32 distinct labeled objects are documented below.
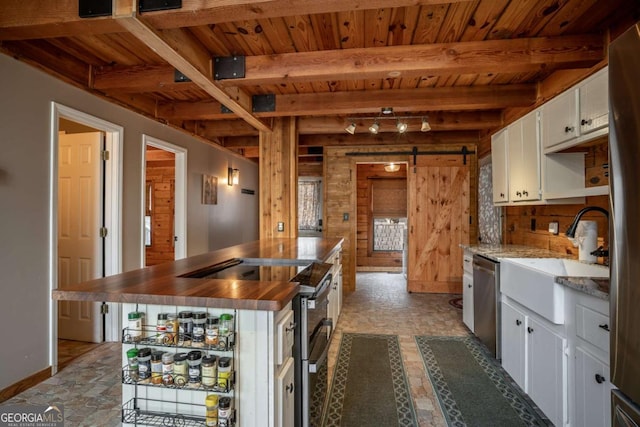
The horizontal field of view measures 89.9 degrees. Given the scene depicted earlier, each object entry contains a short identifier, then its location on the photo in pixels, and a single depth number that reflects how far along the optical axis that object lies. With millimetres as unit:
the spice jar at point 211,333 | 1242
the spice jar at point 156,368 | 1289
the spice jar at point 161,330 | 1287
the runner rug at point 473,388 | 1965
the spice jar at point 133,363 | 1288
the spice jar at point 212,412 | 1231
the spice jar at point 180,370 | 1264
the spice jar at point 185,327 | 1288
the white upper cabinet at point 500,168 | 3232
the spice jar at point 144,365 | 1284
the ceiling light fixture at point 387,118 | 3723
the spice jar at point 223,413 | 1225
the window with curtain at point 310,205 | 7168
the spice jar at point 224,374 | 1228
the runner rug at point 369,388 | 1966
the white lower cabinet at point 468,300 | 3186
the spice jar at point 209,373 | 1243
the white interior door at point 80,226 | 3123
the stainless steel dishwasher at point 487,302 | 2562
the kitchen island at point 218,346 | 1228
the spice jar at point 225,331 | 1242
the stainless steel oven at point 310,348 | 1537
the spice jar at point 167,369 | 1273
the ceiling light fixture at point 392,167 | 6214
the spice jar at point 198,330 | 1265
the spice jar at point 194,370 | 1249
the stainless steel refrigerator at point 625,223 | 955
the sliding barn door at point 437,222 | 5039
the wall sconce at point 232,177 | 5590
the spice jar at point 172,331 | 1284
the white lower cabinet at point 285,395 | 1307
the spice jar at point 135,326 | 1314
